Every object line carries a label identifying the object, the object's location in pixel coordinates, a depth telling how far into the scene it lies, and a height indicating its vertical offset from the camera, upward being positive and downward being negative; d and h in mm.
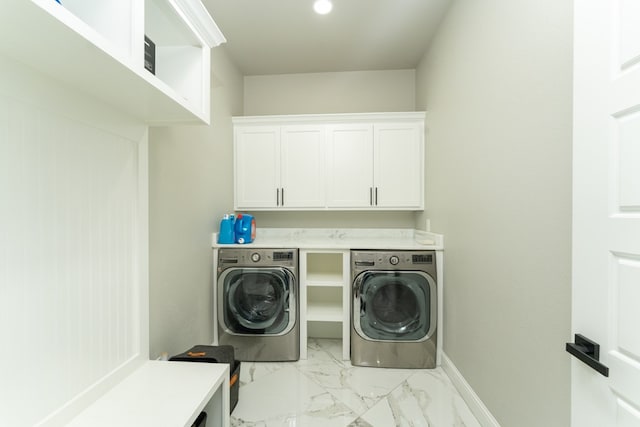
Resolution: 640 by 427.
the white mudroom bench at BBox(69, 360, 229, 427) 960 -765
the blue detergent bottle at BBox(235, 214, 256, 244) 2418 -167
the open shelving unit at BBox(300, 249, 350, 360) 2281 -875
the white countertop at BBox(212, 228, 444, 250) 2275 -286
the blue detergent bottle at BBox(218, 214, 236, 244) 2328 -179
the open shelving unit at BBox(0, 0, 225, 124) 611 +446
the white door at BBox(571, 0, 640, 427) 709 +12
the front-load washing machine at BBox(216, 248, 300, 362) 2232 -787
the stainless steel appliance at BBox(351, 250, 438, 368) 2164 -810
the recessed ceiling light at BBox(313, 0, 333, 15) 1893 +1494
